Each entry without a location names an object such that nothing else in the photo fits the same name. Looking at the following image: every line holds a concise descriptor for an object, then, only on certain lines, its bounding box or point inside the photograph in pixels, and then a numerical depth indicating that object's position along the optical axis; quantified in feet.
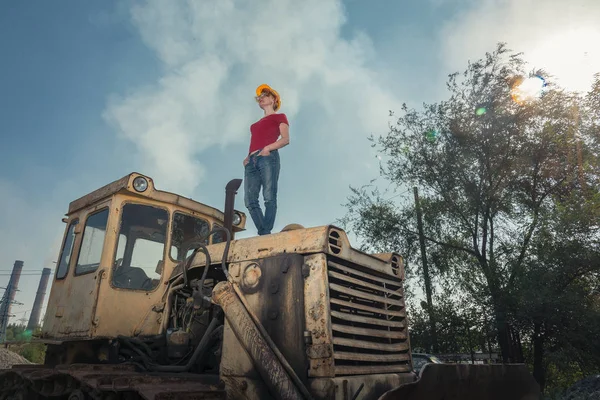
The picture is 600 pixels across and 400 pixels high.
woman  15.46
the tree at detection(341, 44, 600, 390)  48.37
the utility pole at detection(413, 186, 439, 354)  50.01
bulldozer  9.09
